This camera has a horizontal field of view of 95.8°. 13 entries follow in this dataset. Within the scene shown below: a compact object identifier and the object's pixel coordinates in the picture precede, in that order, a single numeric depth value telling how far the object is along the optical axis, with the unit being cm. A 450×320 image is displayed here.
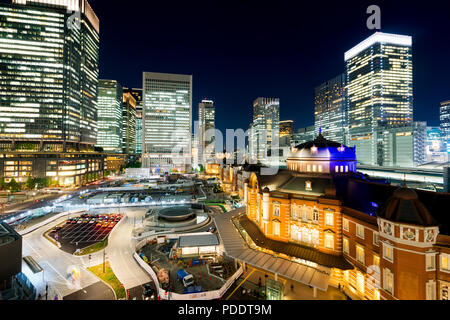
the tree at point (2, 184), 9569
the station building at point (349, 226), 2050
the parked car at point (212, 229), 4909
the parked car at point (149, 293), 2695
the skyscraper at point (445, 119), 16538
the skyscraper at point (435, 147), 14200
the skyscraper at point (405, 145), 12600
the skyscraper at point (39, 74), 10844
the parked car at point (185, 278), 2895
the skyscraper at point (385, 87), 15488
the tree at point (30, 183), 9394
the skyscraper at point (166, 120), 17412
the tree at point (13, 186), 8862
